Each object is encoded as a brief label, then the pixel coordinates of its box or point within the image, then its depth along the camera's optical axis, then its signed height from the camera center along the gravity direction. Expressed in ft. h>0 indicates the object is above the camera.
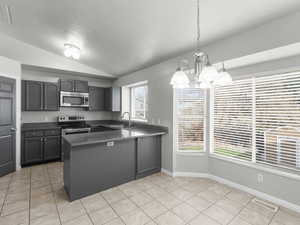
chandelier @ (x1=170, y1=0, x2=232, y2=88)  4.23 +1.04
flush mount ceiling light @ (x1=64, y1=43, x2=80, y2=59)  9.77 +3.88
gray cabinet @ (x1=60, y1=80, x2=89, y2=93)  13.57 +2.25
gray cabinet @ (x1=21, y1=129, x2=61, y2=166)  11.41 -2.87
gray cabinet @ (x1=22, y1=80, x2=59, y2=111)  12.06 +1.12
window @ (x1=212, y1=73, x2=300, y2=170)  7.13 -0.42
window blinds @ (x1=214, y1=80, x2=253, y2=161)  8.53 -0.47
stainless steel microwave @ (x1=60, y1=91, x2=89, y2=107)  13.50 +1.01
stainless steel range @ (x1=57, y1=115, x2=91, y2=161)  12.92 -1.39
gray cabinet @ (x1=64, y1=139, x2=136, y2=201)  7.31 -3.02
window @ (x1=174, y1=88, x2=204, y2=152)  10.19 -0.50
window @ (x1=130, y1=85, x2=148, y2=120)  14.32 +0.89
